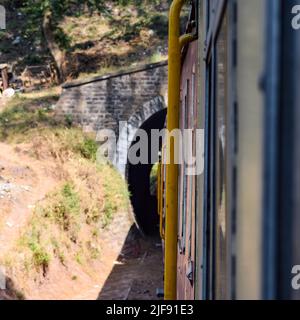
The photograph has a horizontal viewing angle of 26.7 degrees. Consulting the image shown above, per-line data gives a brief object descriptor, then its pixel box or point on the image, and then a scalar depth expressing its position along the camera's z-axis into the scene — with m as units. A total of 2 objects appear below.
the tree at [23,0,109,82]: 23.22
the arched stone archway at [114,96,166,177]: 19.59
